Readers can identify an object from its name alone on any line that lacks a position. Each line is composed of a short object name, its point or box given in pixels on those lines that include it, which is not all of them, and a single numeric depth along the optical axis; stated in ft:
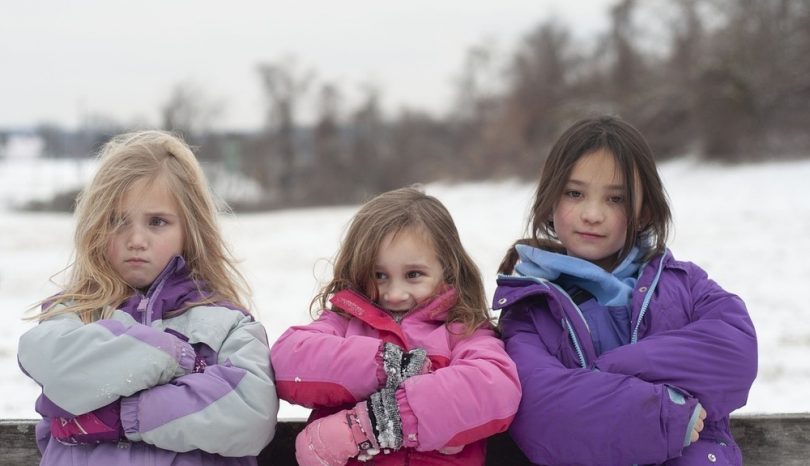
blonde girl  11.74
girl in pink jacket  11.70
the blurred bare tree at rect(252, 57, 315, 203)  153.88
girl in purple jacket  11.74
